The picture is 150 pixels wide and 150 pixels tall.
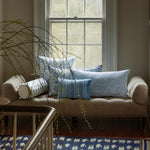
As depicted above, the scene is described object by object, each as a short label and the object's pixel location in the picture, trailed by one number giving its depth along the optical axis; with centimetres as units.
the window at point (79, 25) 507
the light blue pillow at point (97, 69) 479
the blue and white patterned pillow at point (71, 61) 479
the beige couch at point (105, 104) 411
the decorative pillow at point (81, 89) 427
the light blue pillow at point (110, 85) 443
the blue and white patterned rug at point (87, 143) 360
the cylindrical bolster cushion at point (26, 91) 424
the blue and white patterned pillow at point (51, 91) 441
